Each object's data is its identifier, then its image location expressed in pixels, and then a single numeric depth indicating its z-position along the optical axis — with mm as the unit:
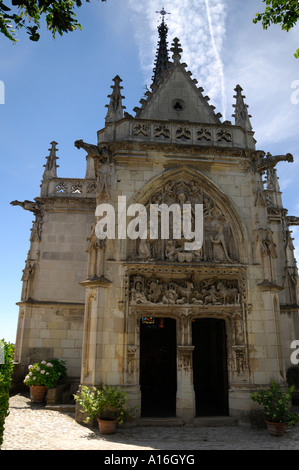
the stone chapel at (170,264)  10664
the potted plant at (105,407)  8969
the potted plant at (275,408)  9016
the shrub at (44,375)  12117
